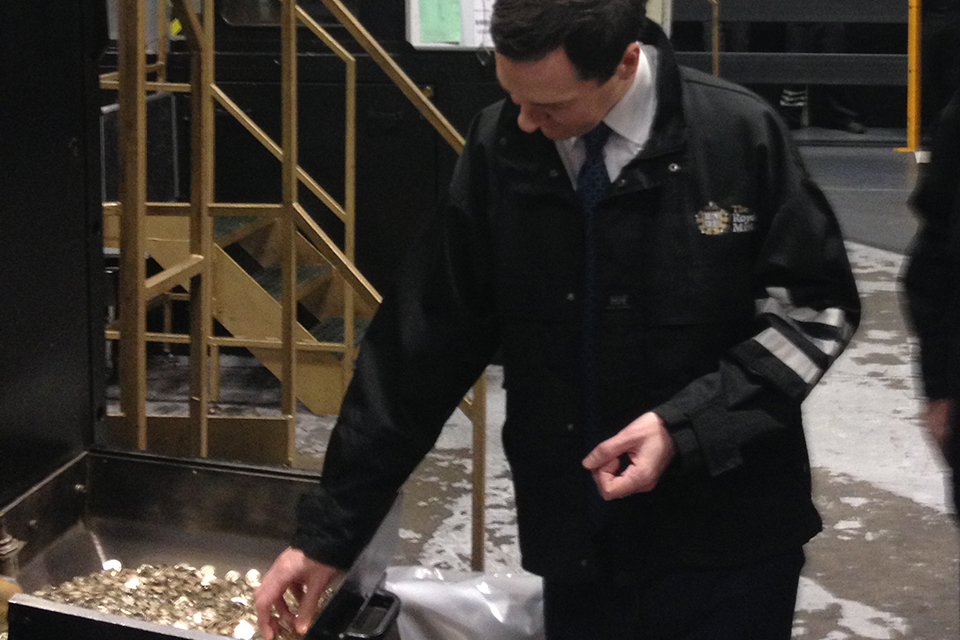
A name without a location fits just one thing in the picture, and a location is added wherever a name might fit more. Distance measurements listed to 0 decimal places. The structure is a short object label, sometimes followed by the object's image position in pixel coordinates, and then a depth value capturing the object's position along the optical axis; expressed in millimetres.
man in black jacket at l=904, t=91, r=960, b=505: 2074
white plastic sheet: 2783
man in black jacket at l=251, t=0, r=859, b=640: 1698
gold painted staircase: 5305
